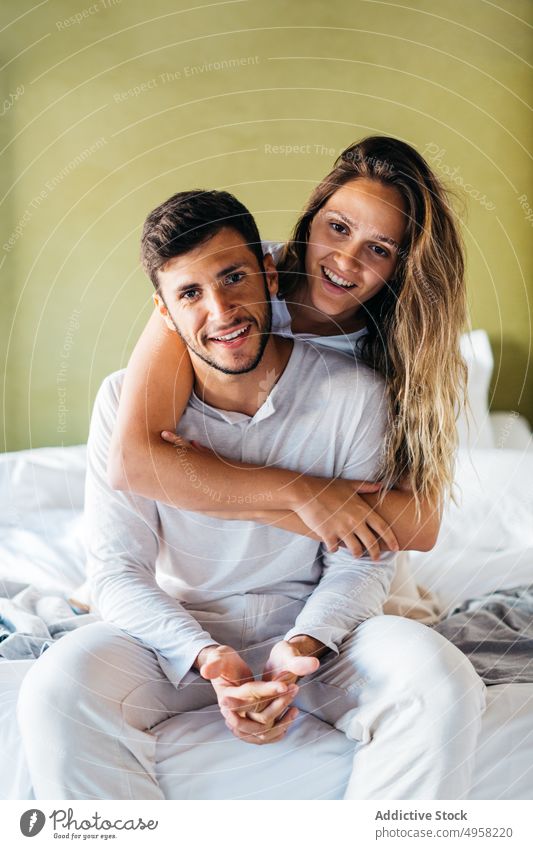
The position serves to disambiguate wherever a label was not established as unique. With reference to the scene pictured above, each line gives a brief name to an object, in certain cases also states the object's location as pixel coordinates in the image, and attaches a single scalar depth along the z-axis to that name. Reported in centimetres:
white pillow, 113
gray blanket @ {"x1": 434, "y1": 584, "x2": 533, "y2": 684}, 87
